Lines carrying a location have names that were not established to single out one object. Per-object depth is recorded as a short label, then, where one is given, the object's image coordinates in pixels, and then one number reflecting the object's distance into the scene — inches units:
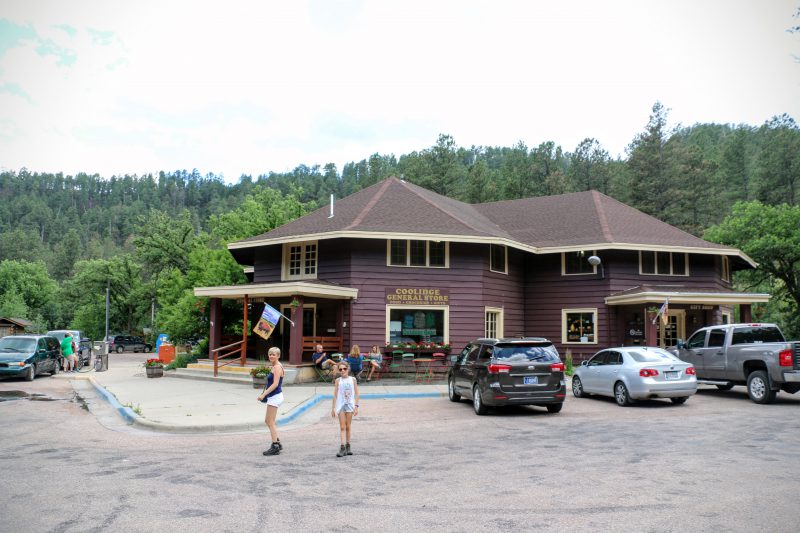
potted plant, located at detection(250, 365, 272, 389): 751.1
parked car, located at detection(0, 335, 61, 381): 841.5
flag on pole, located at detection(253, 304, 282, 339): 786.2
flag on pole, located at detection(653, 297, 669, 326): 868.5
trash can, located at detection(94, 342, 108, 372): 1122.7
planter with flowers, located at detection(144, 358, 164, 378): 936.3
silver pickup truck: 566.9
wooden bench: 885.8
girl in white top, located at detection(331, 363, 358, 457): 371.2
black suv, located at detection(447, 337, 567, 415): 522.9
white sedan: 574.6
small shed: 2493.8
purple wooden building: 900.6
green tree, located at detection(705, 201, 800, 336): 1342.3
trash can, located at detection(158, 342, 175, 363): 1122.0
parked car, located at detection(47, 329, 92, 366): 1136.9
